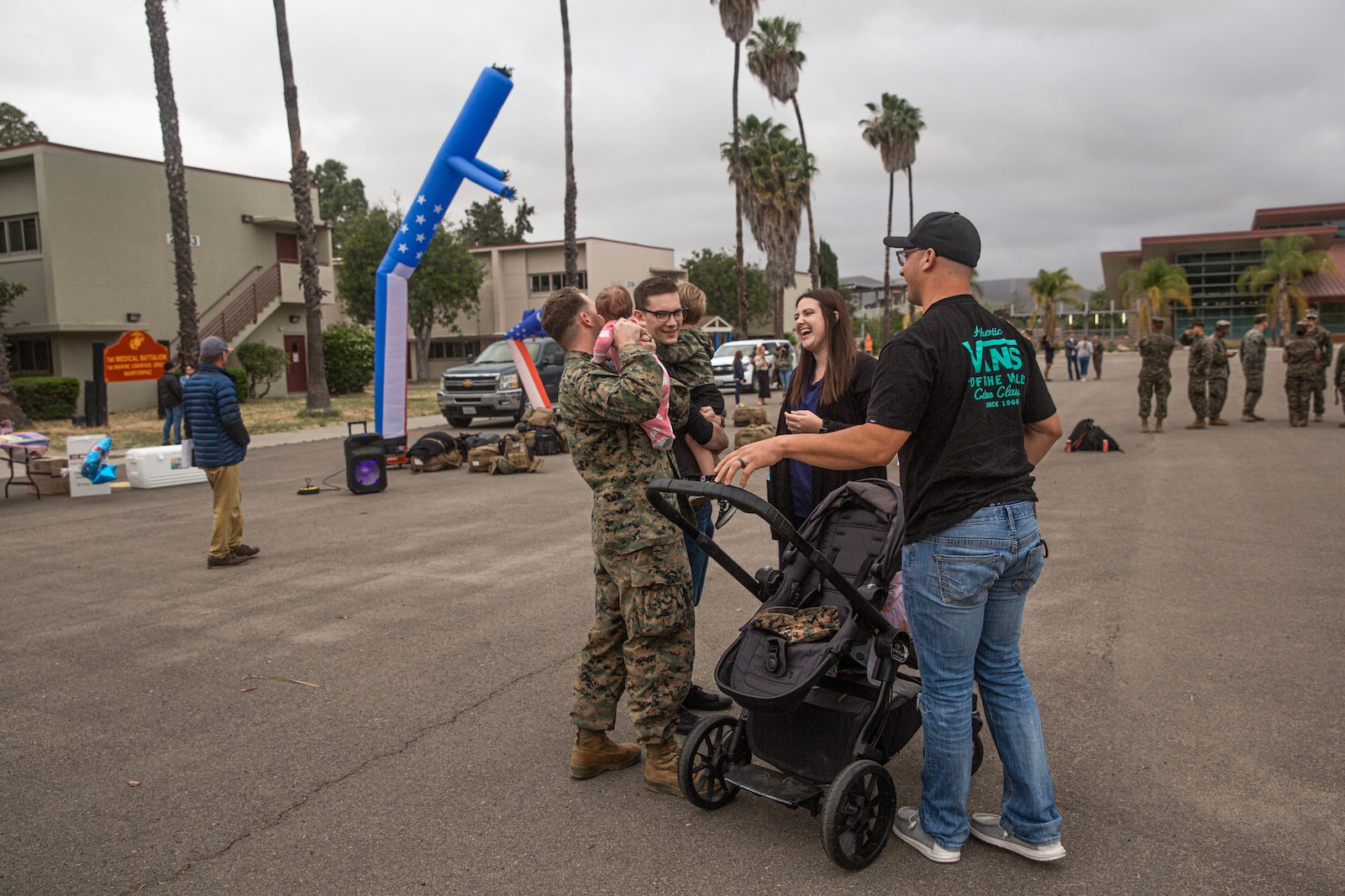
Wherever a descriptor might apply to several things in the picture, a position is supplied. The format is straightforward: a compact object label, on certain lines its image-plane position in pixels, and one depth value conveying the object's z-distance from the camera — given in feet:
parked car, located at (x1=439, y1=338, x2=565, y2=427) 66.03
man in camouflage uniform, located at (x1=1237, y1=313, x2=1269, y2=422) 51.90
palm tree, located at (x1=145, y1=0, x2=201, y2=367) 67.00
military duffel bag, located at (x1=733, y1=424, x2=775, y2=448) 45.62
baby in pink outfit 11.50
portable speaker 37.96
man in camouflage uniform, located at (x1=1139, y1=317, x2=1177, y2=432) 49.08
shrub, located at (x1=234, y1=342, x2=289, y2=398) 99.04
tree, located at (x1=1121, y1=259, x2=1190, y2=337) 214.28
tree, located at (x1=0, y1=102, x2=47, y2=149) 172.55
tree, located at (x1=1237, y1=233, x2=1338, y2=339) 214.90
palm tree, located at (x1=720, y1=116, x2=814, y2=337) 146.72
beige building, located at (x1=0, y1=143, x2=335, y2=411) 86.79
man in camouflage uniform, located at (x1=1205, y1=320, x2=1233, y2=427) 50.83
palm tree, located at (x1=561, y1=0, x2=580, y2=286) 90.48
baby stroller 9.84
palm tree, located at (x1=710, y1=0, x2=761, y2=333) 127.75
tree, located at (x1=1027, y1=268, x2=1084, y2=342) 210.79
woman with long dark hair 13.71
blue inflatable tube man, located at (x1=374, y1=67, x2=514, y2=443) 48.14
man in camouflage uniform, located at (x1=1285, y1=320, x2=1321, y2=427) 48.98
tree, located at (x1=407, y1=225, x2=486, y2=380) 149.38
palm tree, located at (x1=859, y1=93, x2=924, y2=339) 189.37
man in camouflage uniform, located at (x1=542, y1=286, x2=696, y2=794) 11.40
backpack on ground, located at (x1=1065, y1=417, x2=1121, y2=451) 44.19
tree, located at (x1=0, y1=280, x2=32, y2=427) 62.90
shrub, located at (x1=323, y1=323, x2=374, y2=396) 108.06
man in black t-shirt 9.39
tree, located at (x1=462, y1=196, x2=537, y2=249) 272.10
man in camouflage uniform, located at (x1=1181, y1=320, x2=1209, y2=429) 51.19
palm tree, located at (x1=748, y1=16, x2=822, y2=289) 144.05
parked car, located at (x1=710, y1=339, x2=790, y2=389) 99.19
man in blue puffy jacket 25.52
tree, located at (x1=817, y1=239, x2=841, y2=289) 266.24
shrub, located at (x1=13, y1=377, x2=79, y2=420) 76.43
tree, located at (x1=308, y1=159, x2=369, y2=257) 262.47
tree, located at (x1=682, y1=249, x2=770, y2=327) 204.54
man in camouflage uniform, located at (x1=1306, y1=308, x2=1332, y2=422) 49.24
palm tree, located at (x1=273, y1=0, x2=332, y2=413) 74.49
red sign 64.34
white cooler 41.88
